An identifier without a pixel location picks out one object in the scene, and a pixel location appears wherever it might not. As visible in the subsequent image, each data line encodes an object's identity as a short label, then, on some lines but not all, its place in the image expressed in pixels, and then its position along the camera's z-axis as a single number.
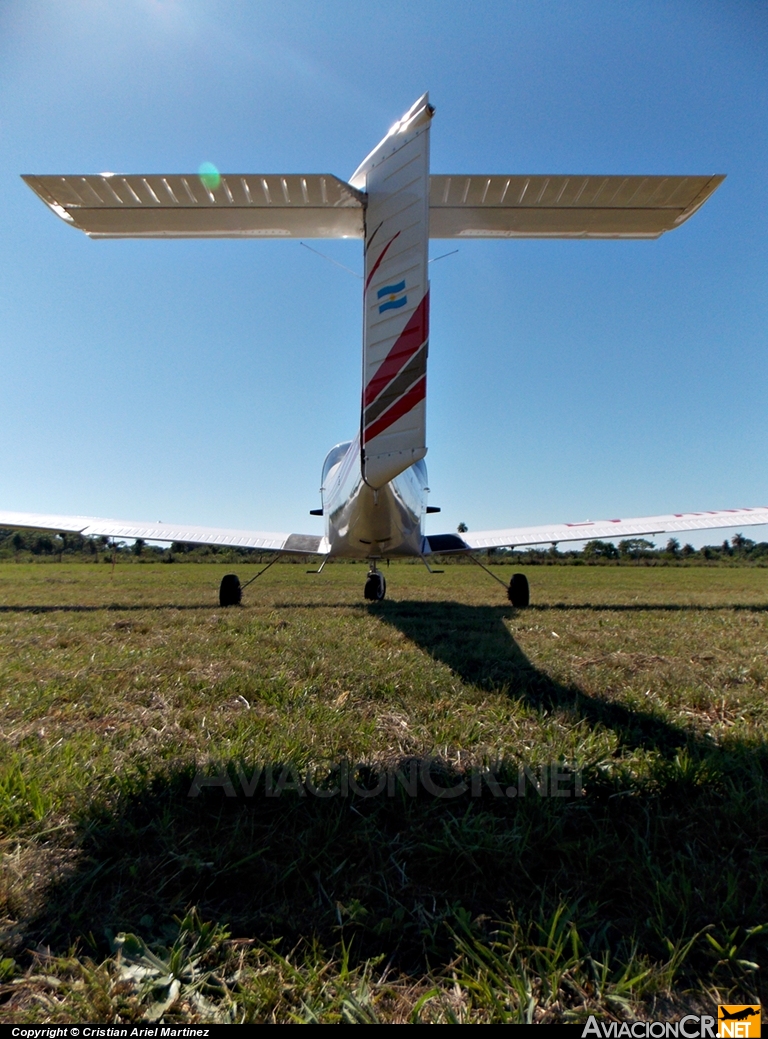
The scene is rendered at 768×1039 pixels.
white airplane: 4.61
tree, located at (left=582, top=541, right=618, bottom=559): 45.41
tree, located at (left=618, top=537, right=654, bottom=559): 48.00
